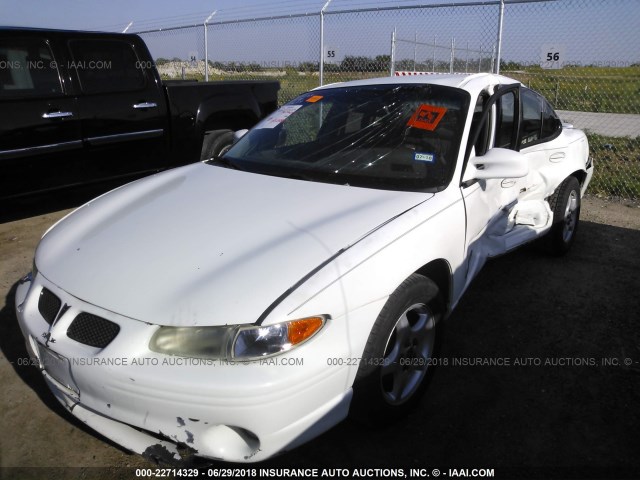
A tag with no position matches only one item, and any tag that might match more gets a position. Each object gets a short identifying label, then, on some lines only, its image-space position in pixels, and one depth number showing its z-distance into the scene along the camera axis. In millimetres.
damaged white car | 1806
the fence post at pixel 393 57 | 7953
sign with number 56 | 6488
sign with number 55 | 8164
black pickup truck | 4598
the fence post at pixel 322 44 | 7883
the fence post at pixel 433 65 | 9988
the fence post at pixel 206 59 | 10831
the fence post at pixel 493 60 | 6609
